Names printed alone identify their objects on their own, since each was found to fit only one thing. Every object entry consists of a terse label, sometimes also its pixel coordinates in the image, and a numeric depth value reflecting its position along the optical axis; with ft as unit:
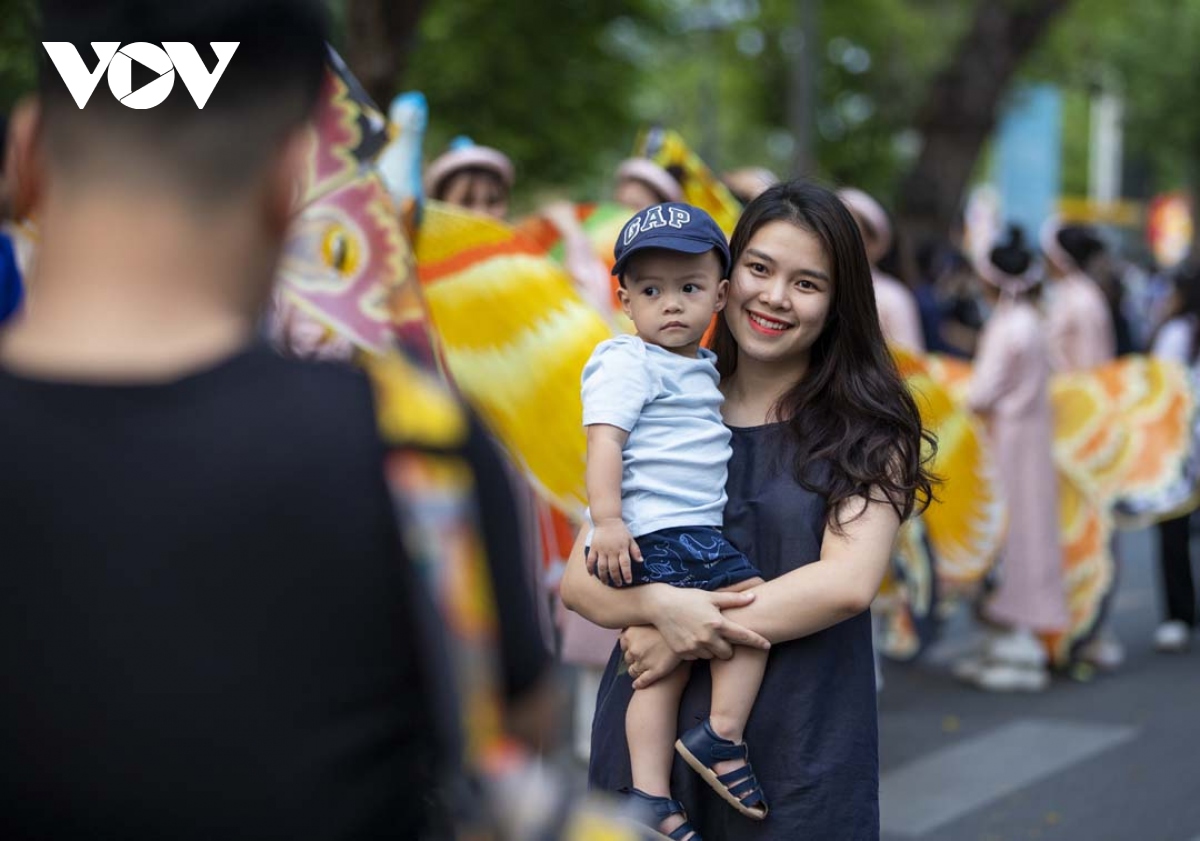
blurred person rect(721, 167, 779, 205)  23.20
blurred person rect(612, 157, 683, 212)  21.88
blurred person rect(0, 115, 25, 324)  15.25
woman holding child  9.31
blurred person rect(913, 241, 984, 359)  29.96
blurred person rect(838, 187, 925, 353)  23.34
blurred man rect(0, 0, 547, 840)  4.46
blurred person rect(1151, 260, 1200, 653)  29.04
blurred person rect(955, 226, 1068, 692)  25.90
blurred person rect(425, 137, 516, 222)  22.65
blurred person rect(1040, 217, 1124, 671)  30.99
